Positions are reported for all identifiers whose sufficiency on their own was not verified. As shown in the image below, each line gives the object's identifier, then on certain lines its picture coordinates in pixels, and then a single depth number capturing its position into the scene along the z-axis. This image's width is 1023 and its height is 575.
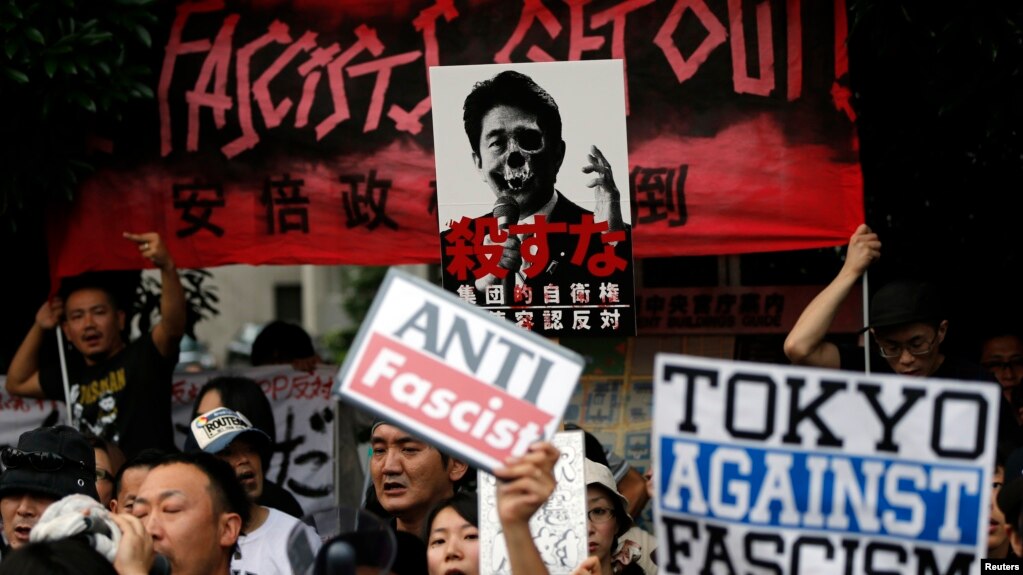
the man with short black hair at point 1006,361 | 6.22
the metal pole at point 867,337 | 5.40
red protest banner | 5.86
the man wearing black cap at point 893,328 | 5.19
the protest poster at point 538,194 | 5.68
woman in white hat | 4.71
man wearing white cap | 4.69
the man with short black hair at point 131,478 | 4.72
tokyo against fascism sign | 3.40
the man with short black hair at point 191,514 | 4.08
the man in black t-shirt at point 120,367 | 6.31
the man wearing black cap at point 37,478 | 4.60
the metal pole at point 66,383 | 6.62
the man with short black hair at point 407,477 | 5.03
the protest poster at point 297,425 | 7.36
